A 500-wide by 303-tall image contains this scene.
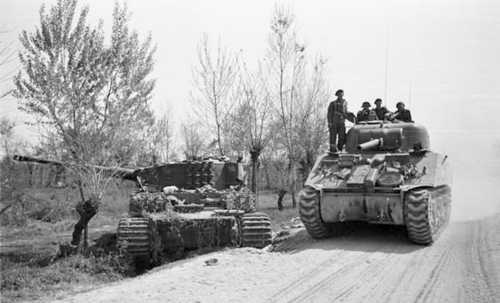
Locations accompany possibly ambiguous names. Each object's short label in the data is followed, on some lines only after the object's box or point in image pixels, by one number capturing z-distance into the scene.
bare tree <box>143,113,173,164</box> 30.84
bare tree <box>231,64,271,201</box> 23.27
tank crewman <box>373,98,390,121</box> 14.40
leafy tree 12.66
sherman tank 10.23
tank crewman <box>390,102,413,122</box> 13.84
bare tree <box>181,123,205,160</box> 34.73
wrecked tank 11.06
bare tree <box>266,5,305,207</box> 23.69
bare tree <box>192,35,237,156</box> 21.73
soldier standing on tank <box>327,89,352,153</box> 13.57
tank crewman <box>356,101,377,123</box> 14.07
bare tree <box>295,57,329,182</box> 25.70
